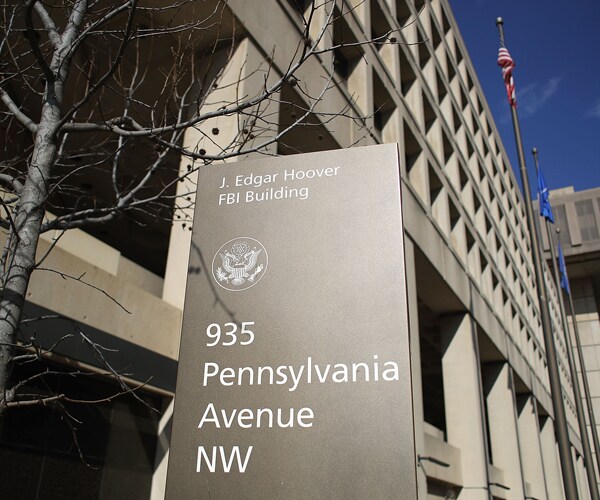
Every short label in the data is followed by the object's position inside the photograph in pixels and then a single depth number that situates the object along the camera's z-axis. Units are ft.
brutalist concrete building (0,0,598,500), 23.76
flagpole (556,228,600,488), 90.58
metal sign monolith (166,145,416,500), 9.96
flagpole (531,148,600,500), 58.35
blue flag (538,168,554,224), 69.34
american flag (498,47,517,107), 48.42
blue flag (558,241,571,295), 101.50
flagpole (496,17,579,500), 35.63
